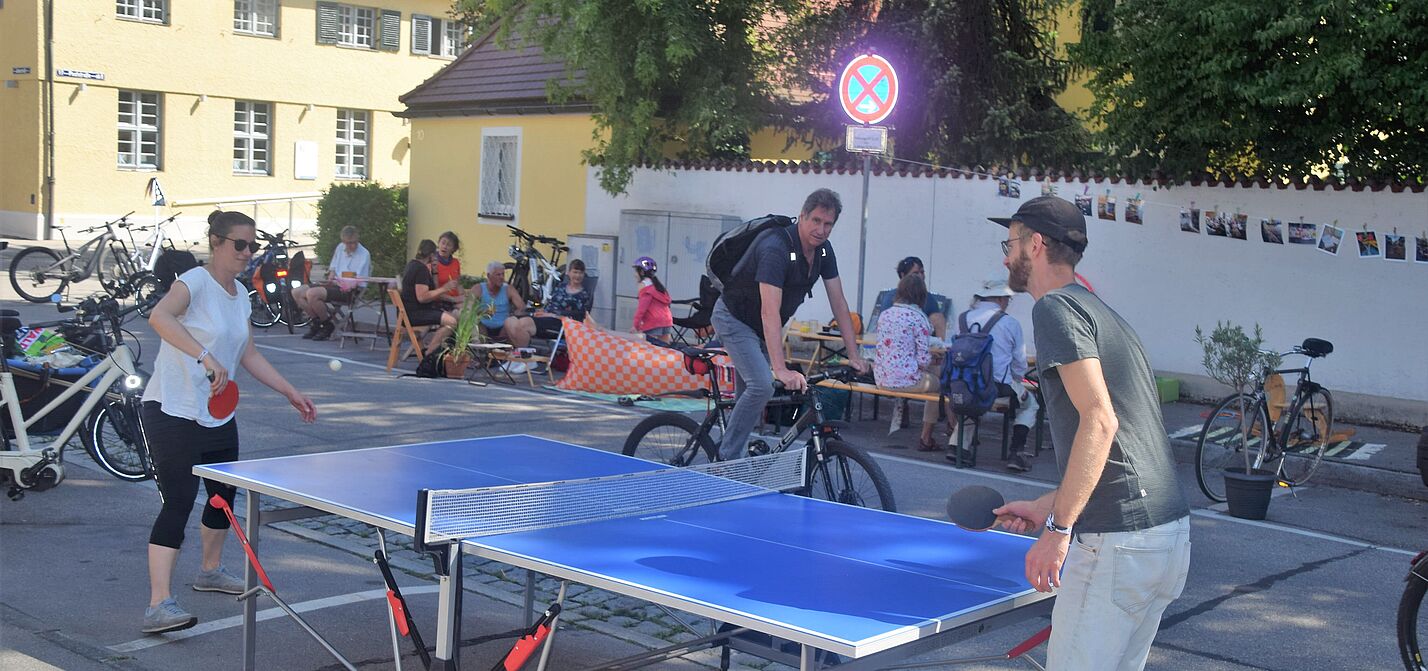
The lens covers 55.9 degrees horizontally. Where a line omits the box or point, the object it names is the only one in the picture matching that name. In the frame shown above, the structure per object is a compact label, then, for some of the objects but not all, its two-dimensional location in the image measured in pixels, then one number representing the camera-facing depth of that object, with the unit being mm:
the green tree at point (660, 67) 17969
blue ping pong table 3152
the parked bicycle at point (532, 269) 19672
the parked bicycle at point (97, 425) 7660
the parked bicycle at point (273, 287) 18031
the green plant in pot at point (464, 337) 13945
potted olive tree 8812
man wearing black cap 3174
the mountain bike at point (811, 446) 6543
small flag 25706
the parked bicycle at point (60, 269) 20000
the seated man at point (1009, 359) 10414
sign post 13648
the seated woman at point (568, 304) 15031
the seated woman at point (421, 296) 14523
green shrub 26156
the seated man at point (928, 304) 12578
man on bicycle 6775
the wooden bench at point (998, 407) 10531
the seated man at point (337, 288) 17094
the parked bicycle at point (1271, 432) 9688
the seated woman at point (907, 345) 11086
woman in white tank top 5426
